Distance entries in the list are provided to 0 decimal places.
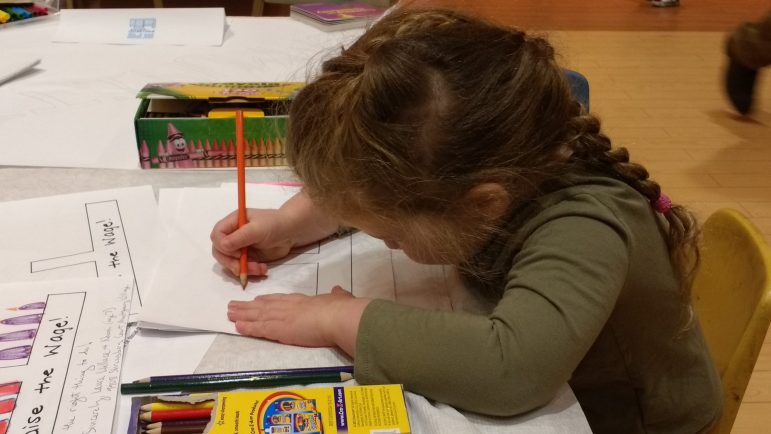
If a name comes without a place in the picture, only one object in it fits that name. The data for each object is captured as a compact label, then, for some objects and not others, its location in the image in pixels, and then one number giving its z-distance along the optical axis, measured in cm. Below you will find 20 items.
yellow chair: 71
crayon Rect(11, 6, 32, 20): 132
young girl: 54
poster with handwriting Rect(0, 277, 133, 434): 52
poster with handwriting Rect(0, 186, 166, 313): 70
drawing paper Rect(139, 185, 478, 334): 64
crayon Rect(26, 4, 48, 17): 134
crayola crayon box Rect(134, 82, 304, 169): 86
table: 55
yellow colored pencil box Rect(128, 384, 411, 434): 47
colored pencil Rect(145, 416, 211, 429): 48
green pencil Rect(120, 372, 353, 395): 53
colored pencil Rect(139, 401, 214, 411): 50
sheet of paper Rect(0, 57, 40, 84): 111
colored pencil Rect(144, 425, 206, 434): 47
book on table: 132
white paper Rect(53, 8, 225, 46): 127
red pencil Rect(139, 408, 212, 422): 49
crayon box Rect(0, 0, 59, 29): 131
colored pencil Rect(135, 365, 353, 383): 53
